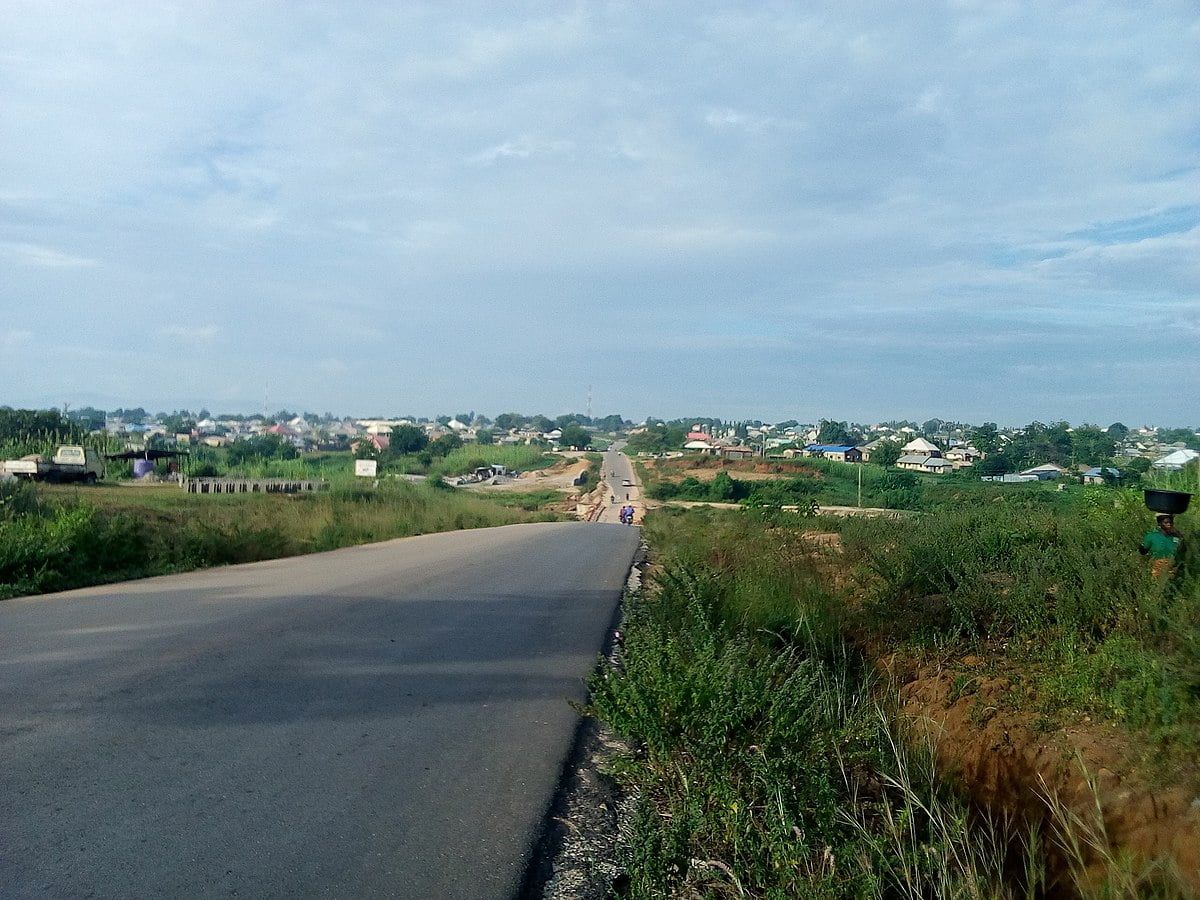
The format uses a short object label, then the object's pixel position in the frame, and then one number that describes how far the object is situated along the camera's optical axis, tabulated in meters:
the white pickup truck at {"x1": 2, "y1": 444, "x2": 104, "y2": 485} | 37.81
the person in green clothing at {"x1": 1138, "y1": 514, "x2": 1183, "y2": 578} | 7.71
